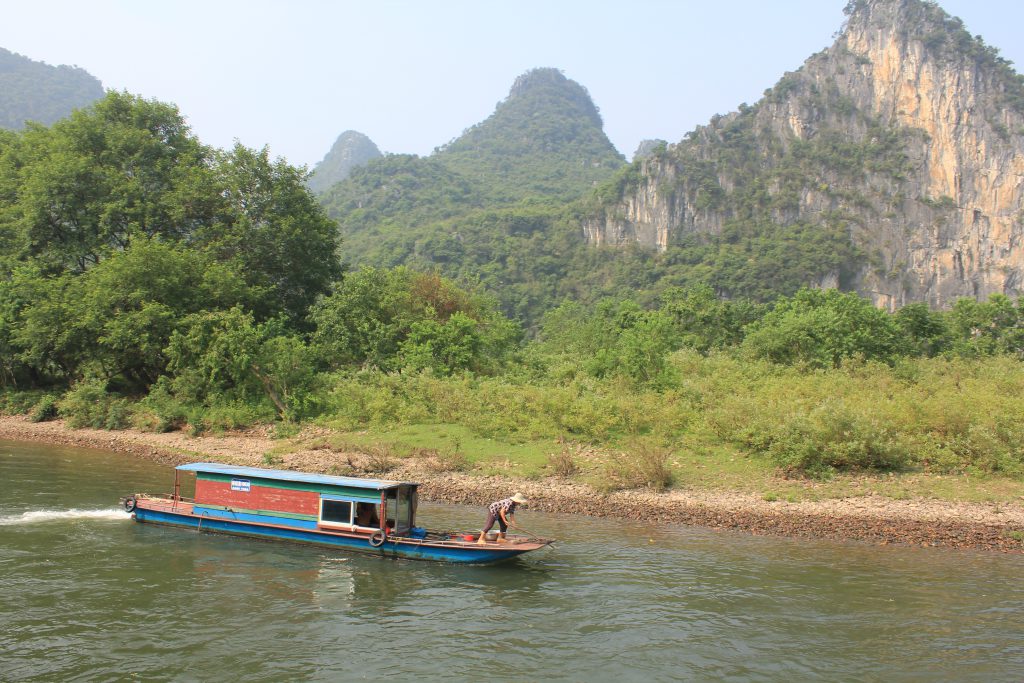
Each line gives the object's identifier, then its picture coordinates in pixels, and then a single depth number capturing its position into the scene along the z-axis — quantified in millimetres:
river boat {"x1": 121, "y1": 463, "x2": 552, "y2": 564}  15117
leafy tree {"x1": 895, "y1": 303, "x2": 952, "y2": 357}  37938
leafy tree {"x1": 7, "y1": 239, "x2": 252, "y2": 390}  31250
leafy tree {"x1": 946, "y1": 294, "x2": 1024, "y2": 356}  37219
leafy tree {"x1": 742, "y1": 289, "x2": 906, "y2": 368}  31656
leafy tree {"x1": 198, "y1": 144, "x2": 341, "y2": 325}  38312
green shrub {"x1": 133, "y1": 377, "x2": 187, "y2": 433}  29391
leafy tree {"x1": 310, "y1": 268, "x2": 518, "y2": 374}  32531
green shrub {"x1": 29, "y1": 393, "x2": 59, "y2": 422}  32531
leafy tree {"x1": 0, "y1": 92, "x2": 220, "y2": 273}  36406
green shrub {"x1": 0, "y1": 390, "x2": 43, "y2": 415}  33875
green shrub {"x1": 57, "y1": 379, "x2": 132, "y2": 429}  30656
